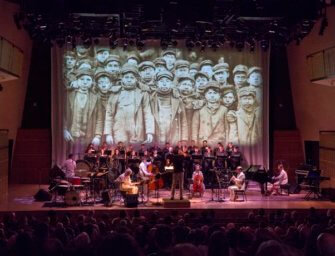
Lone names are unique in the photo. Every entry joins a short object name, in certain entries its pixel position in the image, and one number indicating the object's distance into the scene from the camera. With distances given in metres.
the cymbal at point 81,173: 17.56
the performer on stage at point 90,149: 20.60
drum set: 15.71
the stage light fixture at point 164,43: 19.45
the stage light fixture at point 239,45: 19.51
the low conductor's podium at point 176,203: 15.29
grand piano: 18.00
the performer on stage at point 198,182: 18.27
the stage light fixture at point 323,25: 17.64
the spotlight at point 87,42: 20.11
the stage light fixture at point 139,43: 19.75
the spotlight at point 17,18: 17.34
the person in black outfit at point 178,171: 16.19
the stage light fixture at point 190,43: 20.04
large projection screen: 22.77
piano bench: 18.62
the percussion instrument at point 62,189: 15.80
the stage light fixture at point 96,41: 20.90
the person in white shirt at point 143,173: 17.28
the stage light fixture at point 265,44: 19.76
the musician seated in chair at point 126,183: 16.12
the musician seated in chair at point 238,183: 17.23
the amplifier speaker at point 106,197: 15.73
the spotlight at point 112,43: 19.95
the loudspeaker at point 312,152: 22.72
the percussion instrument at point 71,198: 15.60
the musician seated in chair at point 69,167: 17.33
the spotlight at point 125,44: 20.95
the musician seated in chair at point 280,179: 18.77
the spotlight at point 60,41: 19.27
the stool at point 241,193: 17.10
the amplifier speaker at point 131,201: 15.38
